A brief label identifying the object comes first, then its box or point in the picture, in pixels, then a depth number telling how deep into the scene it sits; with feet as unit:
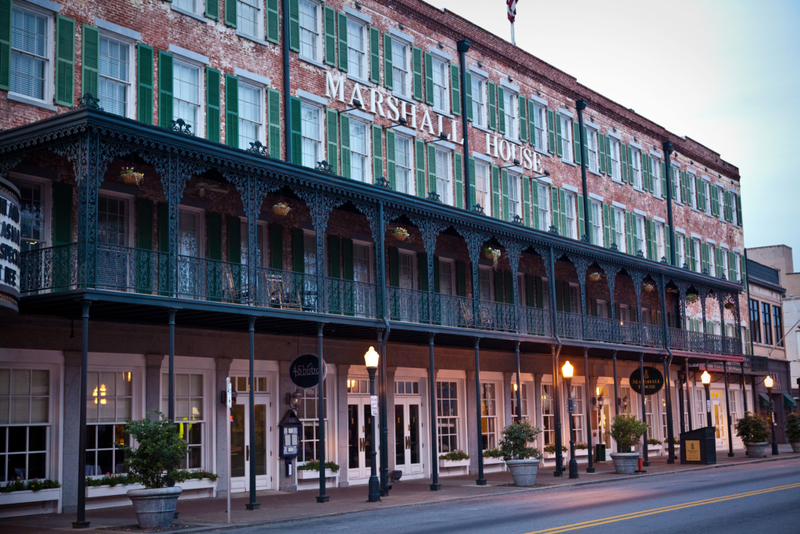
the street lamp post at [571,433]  83.17
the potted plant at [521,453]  75.97
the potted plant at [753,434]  116.10
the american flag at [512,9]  108.47
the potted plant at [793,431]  126.11
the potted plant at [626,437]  89.25
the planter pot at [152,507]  48.39
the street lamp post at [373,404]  63.72
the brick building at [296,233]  57.31
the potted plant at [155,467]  48.47
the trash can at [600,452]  110.93
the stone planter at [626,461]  89.92
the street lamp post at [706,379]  112.27
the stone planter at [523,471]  75.82
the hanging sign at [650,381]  106.93
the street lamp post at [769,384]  124.98
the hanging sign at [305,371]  66.49
